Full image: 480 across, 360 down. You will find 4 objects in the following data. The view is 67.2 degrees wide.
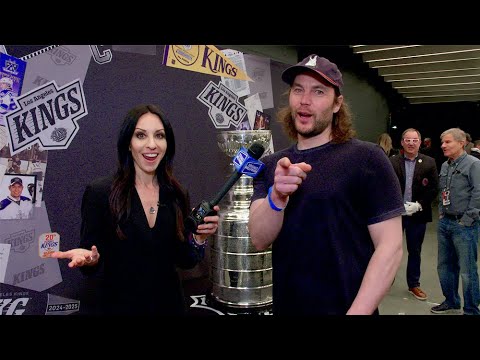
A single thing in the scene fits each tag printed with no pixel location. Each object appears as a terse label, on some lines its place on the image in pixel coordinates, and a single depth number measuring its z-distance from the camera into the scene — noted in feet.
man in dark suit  11.25
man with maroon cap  3.70
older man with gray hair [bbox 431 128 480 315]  9.41
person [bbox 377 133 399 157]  14.49
